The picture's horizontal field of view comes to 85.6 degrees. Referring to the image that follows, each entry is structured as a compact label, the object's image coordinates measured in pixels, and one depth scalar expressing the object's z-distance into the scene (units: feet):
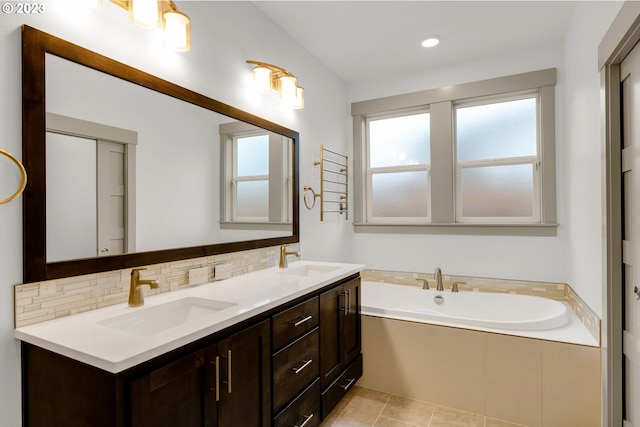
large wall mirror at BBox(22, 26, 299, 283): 3.93
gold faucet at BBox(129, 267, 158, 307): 4.62
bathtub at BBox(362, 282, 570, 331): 7.45
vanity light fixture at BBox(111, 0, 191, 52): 4.72
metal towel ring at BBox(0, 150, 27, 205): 3.58
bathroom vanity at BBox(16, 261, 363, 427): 3.17
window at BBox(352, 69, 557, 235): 9.68
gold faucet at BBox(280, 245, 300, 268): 7.88
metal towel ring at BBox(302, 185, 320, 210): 9.30
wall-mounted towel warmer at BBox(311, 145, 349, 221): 9.99
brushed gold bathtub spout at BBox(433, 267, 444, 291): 10.28
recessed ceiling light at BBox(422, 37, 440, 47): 9.01
